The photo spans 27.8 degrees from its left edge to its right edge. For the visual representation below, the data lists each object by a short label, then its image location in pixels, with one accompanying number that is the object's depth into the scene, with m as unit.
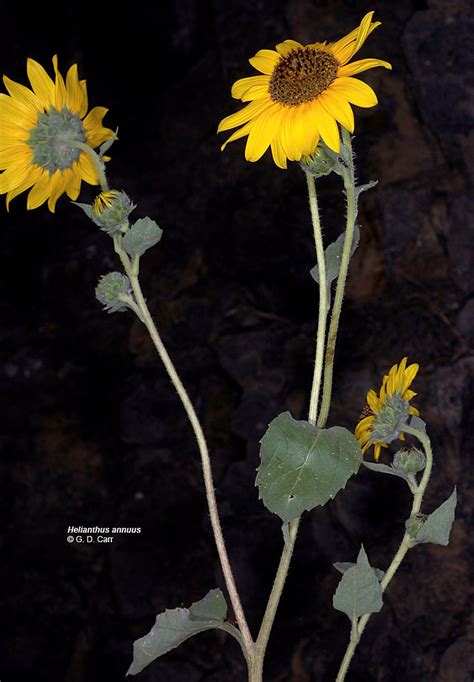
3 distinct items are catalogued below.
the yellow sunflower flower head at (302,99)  0.72
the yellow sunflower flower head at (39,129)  0.80
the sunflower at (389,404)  0.82
